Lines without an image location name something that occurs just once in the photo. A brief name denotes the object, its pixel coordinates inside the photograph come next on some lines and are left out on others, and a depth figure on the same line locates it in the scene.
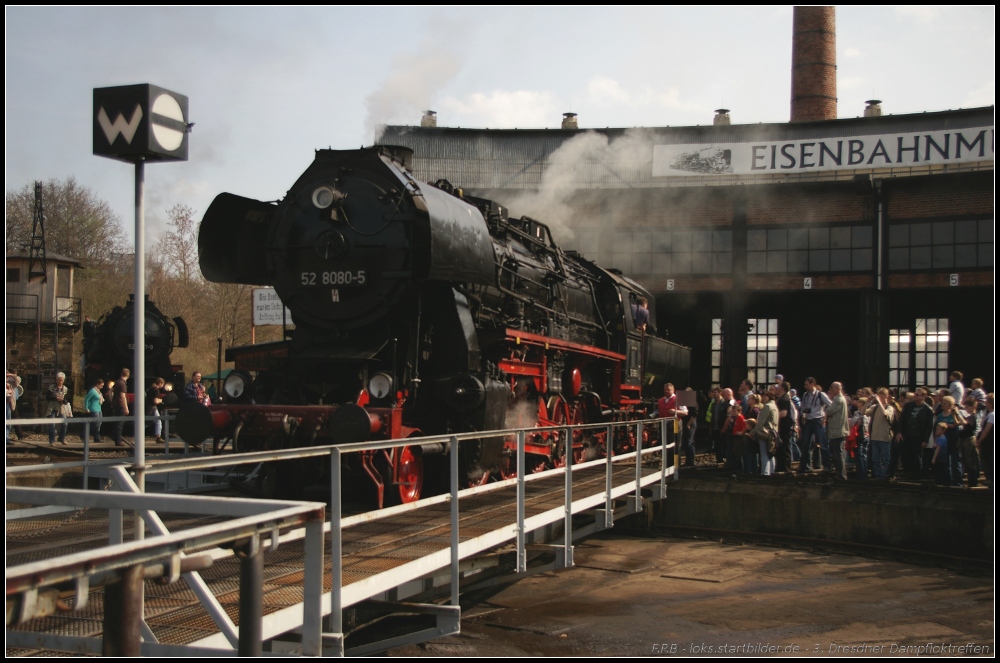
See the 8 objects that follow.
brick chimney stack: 32.25
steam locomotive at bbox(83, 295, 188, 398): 22.11
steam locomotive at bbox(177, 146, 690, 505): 8.62
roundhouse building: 25.02
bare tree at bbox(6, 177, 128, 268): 43.06
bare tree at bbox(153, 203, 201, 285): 38.19
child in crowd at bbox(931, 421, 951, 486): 13.27
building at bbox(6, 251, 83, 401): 30.55
